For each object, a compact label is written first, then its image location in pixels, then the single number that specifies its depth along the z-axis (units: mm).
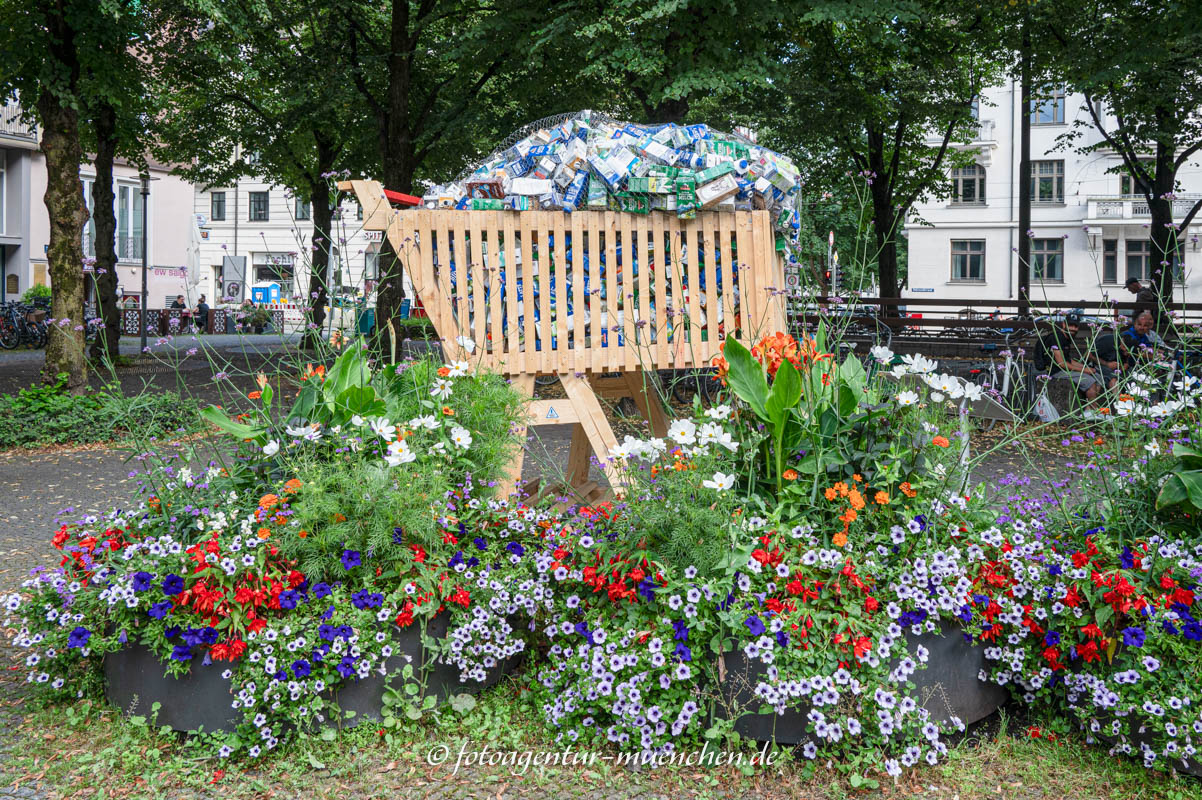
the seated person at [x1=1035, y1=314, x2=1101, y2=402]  7914
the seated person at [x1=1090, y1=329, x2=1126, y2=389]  8625
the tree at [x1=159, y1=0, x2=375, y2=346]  15164
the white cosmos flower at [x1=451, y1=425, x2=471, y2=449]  3436
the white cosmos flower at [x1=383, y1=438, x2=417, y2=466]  3090
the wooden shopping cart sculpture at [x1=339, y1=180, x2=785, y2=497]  4039
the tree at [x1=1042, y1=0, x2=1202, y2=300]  10297
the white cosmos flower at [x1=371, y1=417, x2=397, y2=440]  3220
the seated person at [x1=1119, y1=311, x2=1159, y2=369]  7754
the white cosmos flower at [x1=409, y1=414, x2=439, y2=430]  3367
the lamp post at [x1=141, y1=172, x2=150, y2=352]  19883
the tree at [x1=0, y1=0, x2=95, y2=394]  10266
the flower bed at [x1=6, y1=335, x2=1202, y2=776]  2750
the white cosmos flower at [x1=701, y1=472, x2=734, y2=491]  2895
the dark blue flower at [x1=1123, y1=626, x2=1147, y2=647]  2705
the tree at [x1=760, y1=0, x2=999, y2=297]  16141
